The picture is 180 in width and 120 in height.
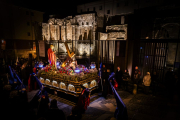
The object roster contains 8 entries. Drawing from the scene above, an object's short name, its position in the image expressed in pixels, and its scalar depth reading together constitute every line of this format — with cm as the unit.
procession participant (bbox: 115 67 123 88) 877
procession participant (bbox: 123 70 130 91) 839
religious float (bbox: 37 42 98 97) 661
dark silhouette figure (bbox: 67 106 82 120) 365
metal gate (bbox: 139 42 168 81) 1027
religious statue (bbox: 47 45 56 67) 777
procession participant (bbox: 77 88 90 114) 512
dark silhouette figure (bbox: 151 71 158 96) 786
